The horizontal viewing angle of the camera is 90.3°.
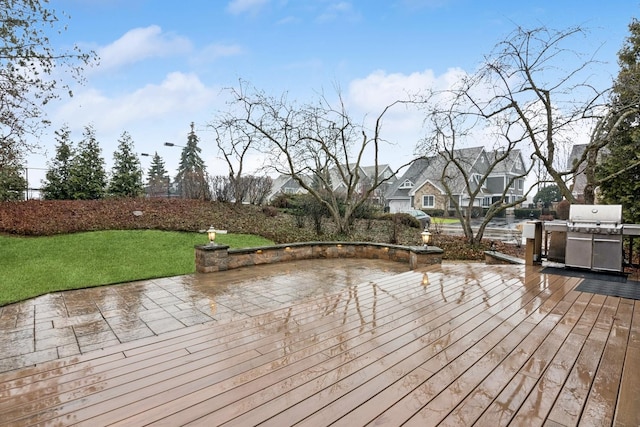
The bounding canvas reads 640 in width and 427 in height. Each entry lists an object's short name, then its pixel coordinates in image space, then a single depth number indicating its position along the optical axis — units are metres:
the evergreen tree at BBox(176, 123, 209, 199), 14.38
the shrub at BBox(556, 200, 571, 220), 14.13
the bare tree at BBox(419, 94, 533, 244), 9.06
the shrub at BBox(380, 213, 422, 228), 13.56
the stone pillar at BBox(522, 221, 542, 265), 5.54
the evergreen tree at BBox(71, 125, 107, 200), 14.52
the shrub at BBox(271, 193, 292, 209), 15.52
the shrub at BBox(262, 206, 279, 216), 13.53
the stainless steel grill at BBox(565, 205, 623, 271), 4.73
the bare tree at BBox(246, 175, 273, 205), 15.78
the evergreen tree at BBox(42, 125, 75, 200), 14.16
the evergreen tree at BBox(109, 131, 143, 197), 16.12
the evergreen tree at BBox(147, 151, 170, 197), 22.06
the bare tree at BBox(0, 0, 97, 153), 6.00
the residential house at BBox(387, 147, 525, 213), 26.30
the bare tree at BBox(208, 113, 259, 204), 11.69
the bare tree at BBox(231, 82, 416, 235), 10.78
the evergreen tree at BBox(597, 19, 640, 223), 6.99
